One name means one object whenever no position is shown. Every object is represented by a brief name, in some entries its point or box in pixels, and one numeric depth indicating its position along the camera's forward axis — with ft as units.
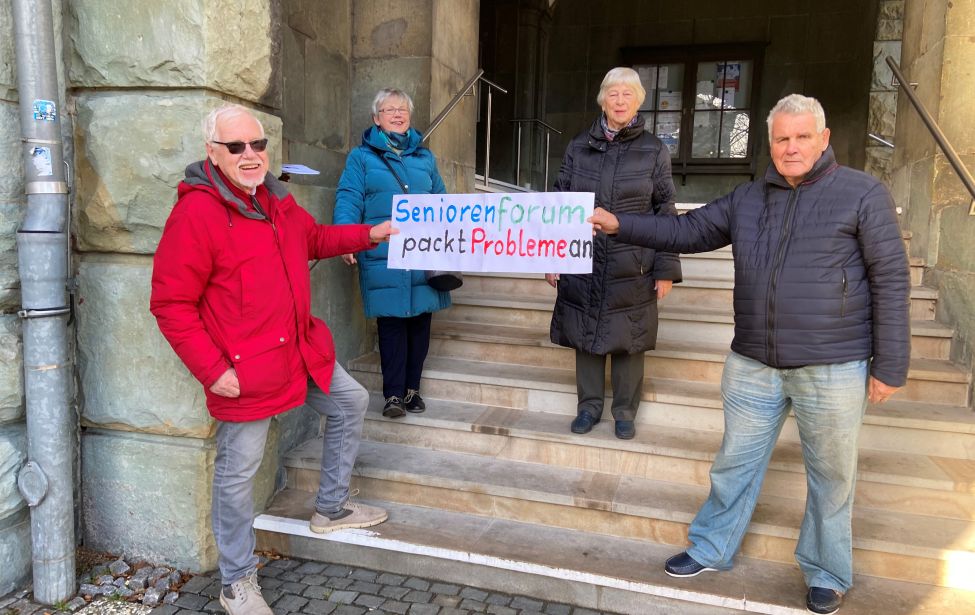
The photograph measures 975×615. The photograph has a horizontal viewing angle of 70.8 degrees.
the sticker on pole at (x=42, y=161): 8.88
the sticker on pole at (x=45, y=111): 8.84
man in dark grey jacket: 7.38
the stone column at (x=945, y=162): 12.54
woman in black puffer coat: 10.52
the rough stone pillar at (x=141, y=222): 9.43
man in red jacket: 7.61
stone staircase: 8.96
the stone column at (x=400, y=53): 15.01
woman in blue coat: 11.59
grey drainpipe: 8.80
